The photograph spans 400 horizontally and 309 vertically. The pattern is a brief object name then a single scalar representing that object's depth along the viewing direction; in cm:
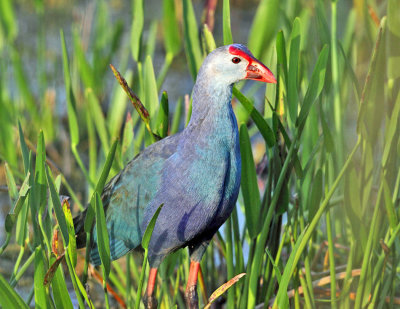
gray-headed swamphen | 856
